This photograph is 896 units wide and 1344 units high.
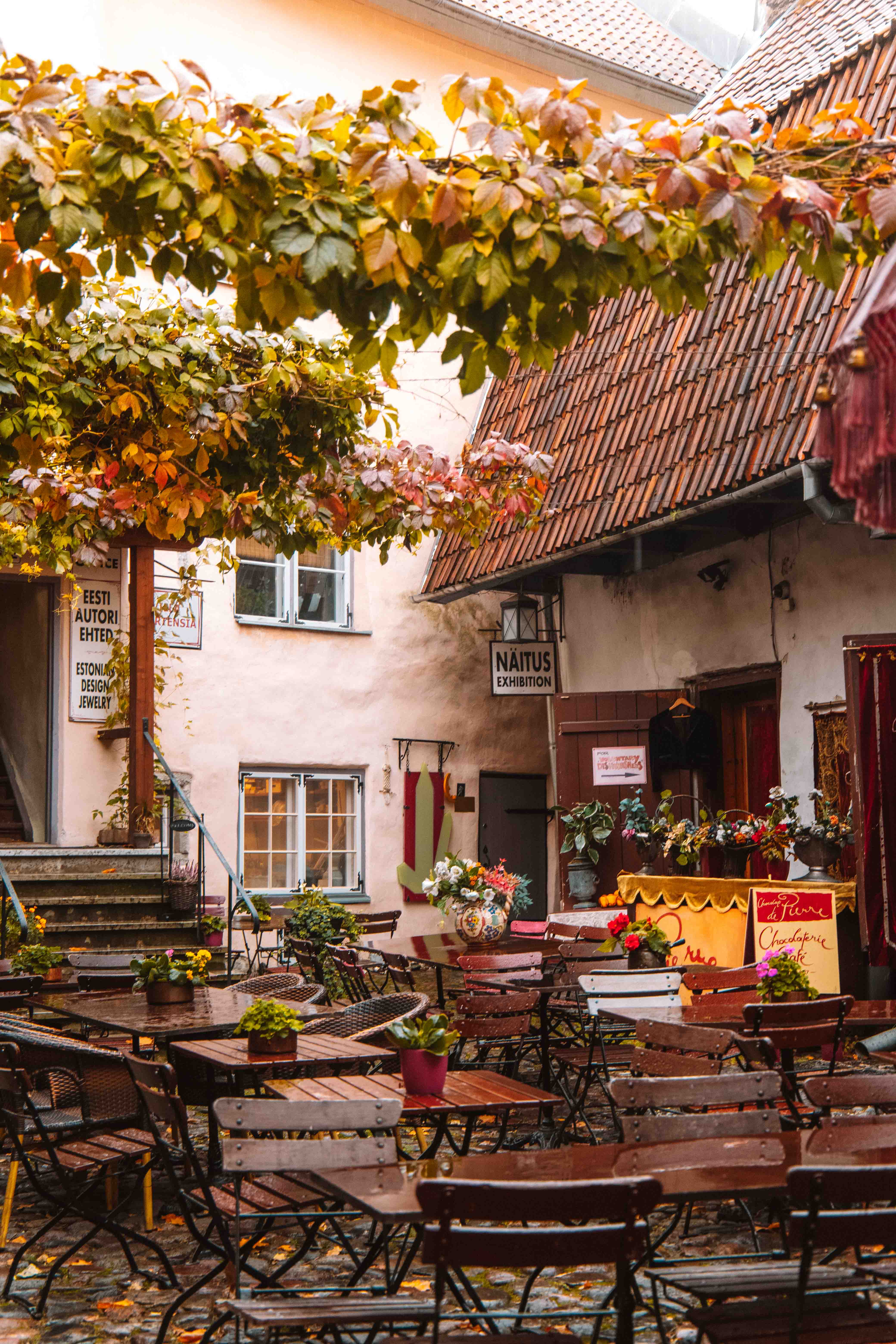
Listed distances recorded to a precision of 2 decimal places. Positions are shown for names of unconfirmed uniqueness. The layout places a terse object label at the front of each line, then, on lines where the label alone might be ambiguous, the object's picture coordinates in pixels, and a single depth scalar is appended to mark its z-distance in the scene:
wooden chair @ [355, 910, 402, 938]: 11.53
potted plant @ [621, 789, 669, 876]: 11.31
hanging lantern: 14.12
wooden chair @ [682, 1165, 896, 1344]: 3.14
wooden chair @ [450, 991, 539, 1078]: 6.20
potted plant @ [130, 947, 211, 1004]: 6.55
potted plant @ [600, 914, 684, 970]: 7.61
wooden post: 11.53
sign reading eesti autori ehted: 12.49
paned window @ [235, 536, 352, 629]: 14.14
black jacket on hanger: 11.98
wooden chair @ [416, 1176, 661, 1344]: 2.99
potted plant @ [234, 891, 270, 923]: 11.08
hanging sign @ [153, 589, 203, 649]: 13.27
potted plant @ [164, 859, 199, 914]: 10.69
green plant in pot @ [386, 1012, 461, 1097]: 4.73
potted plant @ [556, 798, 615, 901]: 12.47
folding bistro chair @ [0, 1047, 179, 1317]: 4.82
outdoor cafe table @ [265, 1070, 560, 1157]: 4.53
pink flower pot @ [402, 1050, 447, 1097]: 4.74
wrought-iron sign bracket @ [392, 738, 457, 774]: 14.82
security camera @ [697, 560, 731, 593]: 11.78
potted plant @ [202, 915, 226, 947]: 9.58
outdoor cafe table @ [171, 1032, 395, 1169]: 5.17
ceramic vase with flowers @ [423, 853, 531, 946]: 9.81
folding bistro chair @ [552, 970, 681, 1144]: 6.56
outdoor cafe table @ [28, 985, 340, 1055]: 5.79
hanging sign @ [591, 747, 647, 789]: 12.28
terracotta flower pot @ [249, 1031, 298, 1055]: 5.32
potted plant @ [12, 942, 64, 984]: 8.00
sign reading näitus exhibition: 14.09
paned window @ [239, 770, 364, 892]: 14.14
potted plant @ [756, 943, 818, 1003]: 6.04
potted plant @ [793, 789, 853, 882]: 9.65
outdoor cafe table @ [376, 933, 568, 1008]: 8.80
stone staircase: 10.37
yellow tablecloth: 9.51
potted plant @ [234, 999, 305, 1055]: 5.30
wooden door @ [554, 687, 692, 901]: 12.38
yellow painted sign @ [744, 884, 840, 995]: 9.29
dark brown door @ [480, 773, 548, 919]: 15.23
